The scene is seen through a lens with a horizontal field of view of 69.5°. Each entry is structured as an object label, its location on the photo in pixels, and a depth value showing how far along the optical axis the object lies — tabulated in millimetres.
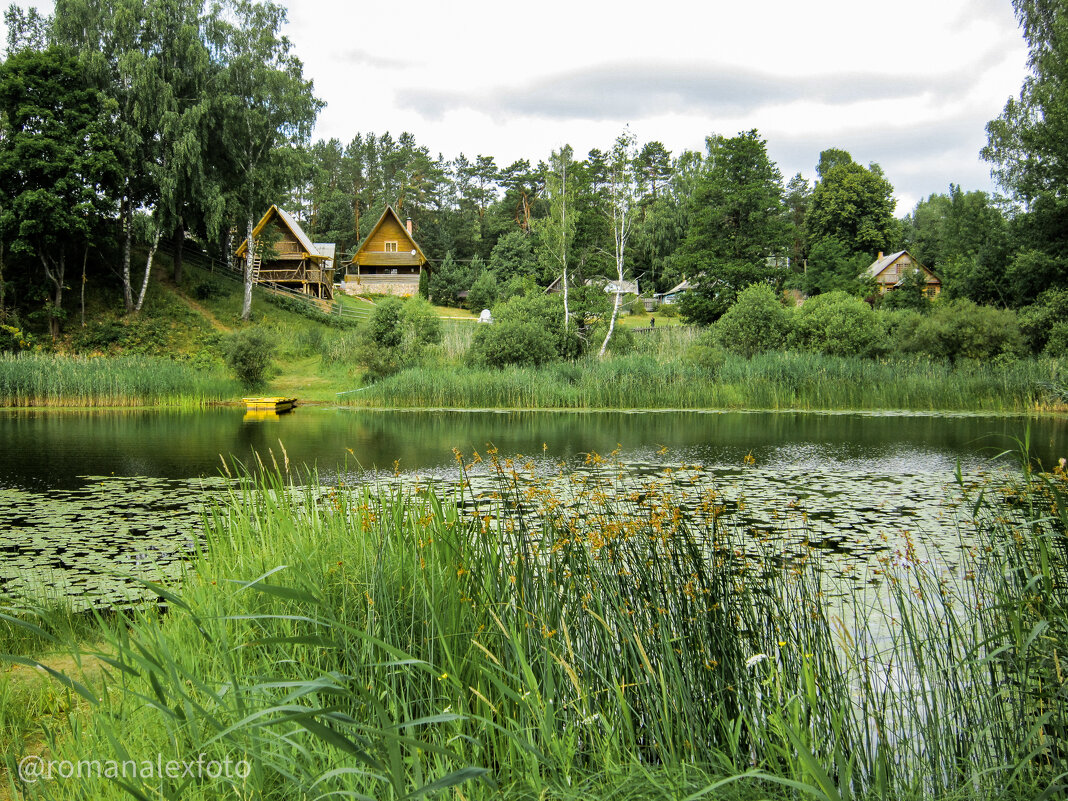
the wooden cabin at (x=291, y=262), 42031
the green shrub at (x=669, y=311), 47094
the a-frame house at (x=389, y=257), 49031
